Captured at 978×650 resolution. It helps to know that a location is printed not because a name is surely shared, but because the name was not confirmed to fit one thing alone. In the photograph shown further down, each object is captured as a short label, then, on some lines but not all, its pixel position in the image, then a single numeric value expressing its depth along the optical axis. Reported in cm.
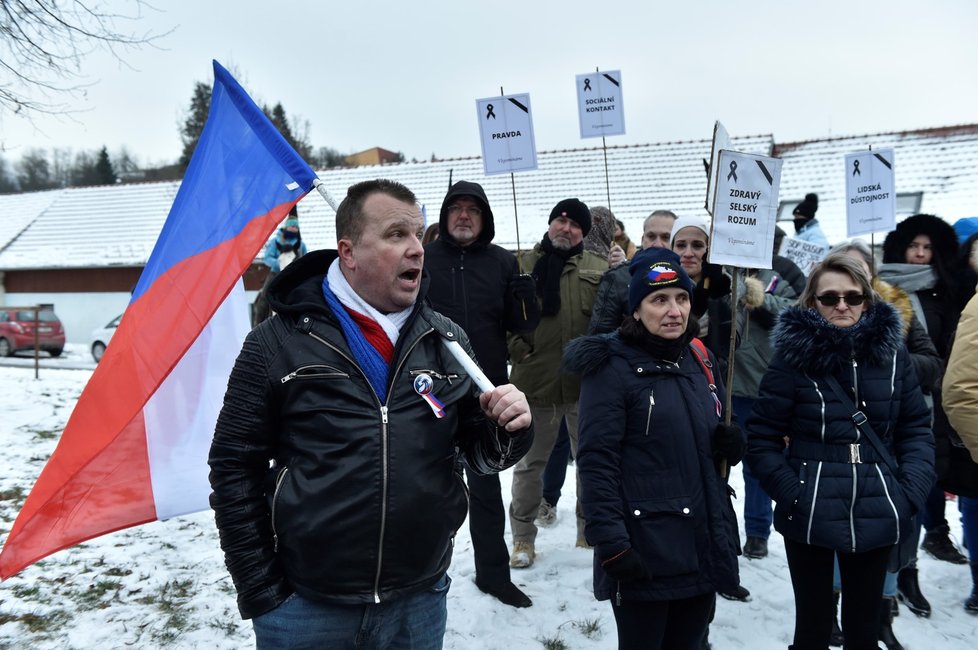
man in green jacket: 462
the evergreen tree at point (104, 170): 5812
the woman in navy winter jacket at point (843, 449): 296
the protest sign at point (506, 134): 536
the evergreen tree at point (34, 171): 6831
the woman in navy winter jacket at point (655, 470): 269
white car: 1947
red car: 2053
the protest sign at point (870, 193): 583
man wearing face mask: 723
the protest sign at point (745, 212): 320
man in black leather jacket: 197
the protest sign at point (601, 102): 590
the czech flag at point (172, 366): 270
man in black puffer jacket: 412
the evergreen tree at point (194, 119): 4209
